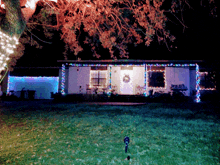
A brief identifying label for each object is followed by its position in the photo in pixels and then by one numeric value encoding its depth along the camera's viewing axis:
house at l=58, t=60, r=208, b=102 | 13.66
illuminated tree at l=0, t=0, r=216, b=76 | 6.13
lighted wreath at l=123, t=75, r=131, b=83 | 14.68
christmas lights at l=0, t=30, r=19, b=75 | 3.70
